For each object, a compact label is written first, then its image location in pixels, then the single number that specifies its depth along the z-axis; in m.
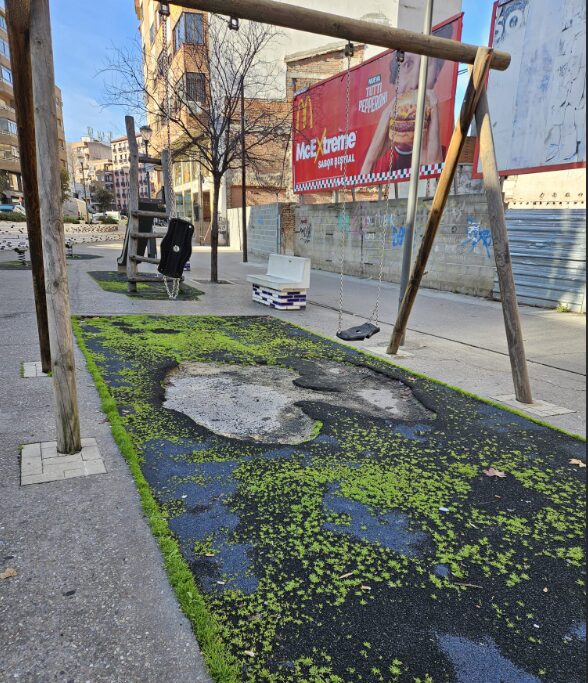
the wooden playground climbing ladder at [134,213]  10.24
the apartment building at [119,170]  137.88
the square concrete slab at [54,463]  2.99
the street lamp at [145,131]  14.69
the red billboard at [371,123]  12.48
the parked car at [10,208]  39.35
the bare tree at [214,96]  12.38
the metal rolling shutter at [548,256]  9.46
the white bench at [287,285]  9.48
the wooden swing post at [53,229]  2.91
